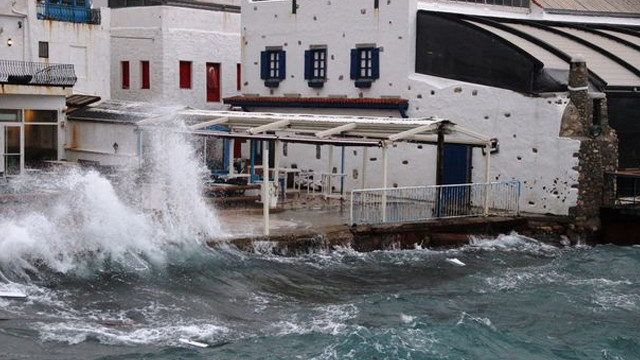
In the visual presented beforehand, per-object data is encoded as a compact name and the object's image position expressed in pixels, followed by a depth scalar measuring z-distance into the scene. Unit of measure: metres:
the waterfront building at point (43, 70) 30.12
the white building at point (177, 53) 36.22
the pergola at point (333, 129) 22.66
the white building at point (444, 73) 25.69
